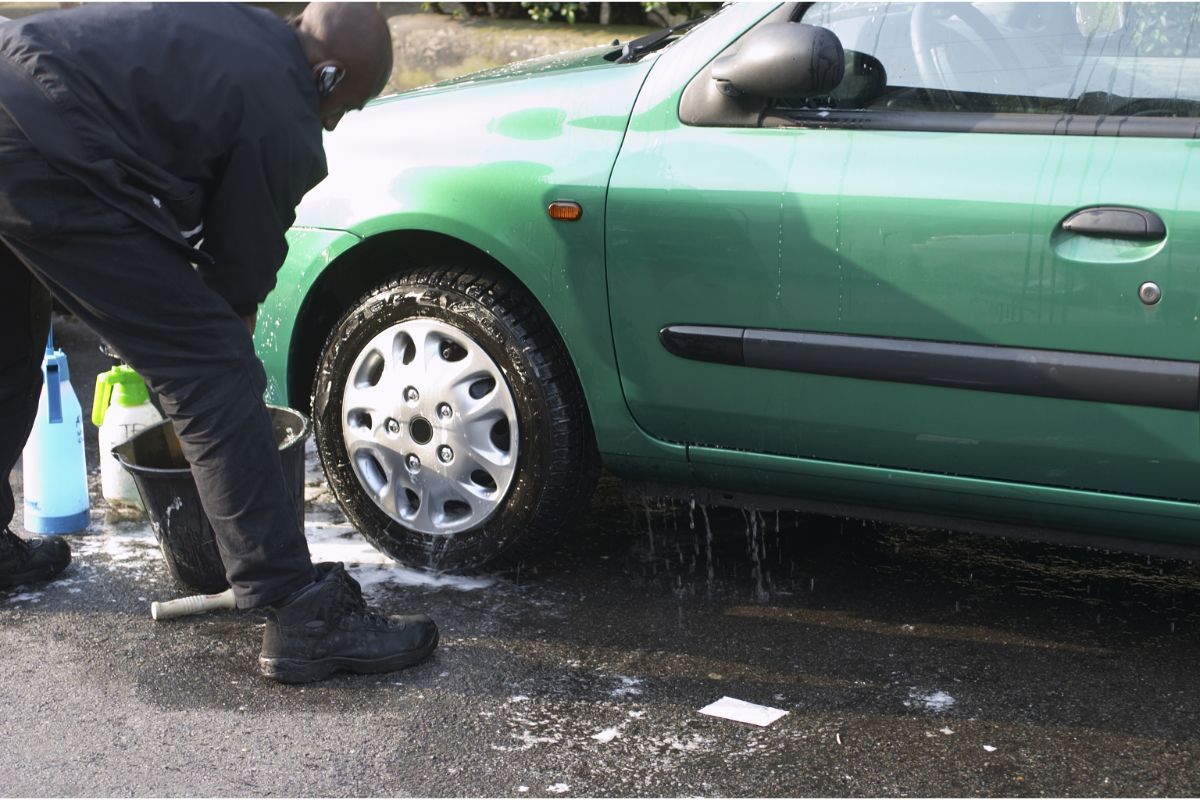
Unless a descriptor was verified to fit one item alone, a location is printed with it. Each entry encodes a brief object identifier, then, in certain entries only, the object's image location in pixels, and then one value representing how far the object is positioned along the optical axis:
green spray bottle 3.94
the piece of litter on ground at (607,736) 2.73
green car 2.71
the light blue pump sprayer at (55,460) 3.86
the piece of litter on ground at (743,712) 2.81
